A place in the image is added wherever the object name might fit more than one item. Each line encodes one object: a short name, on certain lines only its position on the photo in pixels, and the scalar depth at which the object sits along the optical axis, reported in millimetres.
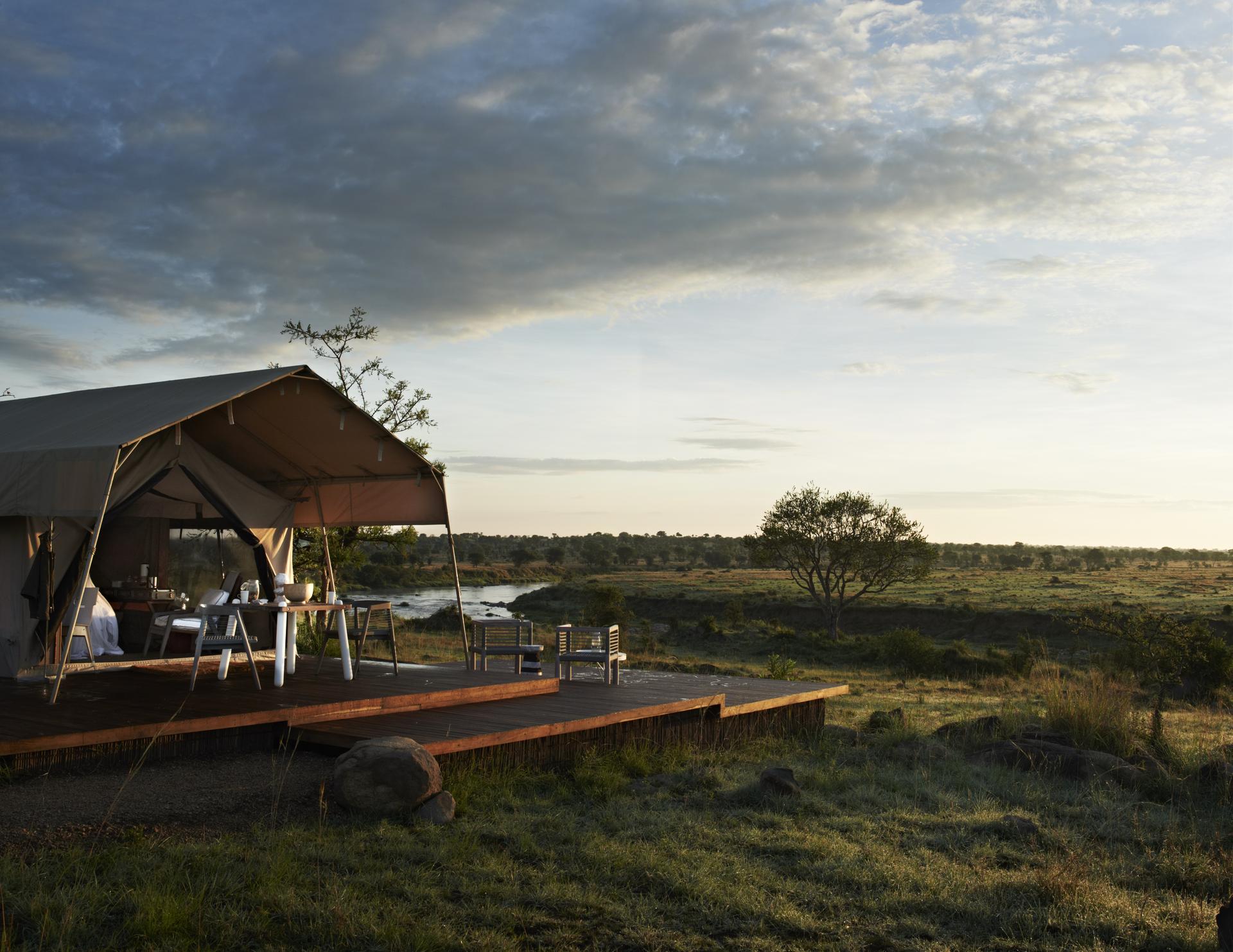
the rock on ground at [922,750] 8047
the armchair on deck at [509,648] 9203
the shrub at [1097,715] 8297
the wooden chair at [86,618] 8172
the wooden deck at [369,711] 5895
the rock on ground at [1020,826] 5516
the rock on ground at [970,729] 8891
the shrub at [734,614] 30516
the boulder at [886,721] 9602
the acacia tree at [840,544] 30844
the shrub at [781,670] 14477
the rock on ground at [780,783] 6252
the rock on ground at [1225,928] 3268
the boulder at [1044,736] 8336
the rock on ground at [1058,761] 7230
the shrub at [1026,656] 20344
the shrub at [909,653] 21828
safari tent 7117
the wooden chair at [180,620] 8141
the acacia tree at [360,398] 17672
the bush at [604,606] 26156
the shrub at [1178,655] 15898
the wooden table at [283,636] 7543
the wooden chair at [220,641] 7027
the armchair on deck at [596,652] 9117
